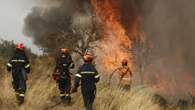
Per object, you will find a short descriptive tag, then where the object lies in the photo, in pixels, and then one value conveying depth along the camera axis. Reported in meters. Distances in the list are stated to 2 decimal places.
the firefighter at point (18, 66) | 13.94
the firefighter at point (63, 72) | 14.38
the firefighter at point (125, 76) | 16.84
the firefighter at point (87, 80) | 13.31
